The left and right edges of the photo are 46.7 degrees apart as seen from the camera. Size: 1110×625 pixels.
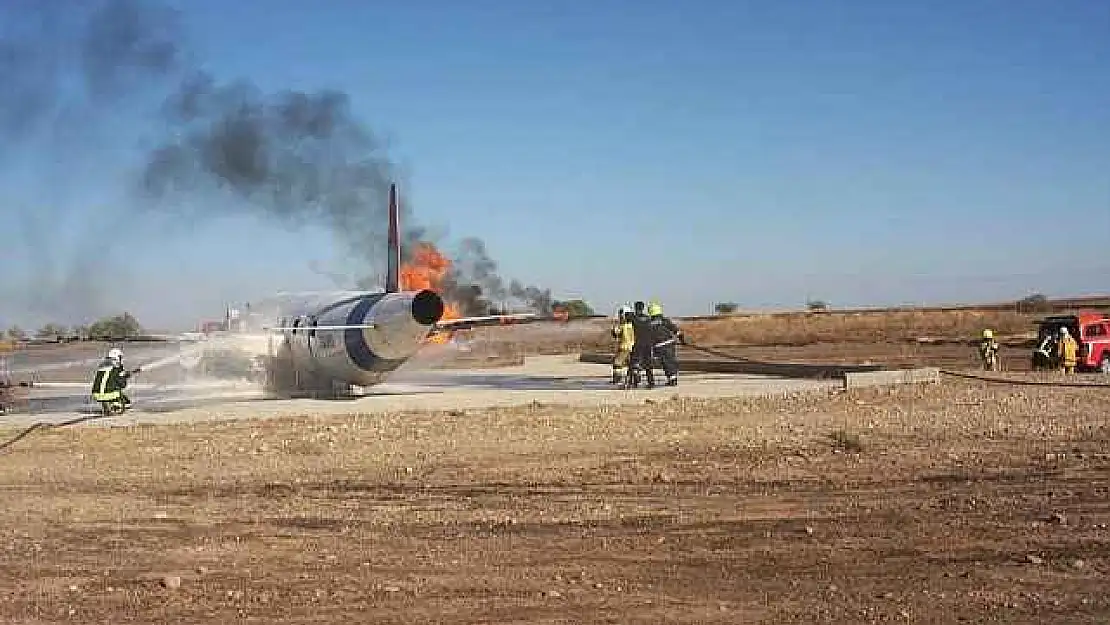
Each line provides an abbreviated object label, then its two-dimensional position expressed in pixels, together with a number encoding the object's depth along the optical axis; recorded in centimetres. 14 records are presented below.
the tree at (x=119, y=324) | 5482
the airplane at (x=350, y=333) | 2694
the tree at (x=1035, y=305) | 10025
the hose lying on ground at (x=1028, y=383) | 2713
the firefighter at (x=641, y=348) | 3016
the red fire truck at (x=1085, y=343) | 3438
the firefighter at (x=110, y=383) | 2527
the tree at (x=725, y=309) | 12498
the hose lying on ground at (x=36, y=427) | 2020
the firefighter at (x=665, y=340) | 3020
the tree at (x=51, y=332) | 5144
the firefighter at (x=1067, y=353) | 3391
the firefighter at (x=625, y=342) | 3056
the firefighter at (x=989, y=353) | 3581
